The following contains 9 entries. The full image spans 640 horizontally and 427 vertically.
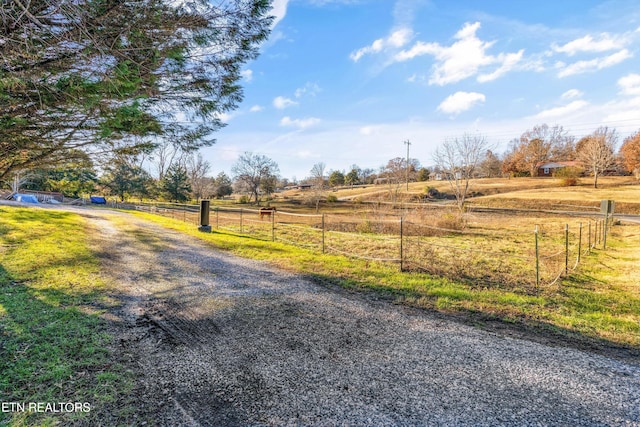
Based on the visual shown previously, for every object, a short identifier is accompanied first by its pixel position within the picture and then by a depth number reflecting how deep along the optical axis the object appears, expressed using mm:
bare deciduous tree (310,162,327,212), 37469
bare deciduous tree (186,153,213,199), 46594
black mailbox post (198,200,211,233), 12656
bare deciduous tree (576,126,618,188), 38781
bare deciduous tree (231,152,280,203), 46375
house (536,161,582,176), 54719
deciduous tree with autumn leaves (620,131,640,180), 38584
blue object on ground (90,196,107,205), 37900
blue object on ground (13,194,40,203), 33188
